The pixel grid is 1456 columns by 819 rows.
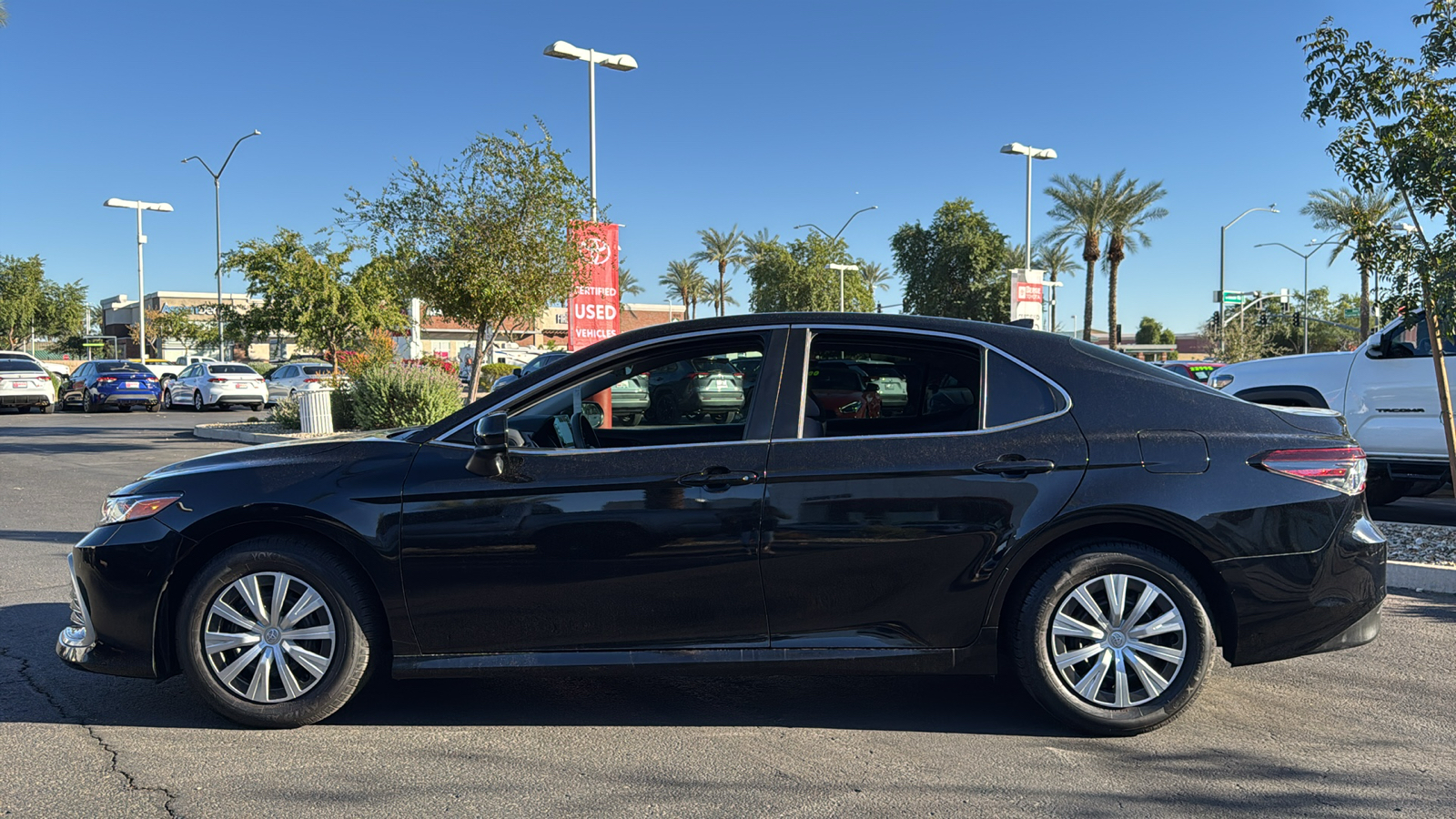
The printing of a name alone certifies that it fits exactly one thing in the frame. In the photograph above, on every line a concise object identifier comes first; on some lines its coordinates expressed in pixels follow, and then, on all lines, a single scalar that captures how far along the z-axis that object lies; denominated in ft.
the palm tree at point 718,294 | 207.06
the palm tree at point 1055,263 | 176.28
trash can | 64.59
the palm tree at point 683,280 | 221.25
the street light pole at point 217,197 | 122.72
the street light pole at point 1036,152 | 91.55
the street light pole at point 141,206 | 129.49
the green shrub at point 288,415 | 71.10
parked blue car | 103.04
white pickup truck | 29.43
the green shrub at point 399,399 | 63.21
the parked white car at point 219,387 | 102.47
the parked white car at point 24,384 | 99.19
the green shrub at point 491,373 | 140.18
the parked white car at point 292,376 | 105.29
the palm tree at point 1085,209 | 134.31
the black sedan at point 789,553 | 13.35
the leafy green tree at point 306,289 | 127.44
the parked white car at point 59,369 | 155.74
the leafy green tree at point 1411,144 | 24.59
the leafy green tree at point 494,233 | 56.59
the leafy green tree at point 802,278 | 181.78
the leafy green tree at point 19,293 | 180.14
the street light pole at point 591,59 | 56.49
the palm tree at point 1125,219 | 133.69
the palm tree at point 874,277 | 224.33
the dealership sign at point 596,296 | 53.98
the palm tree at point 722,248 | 199.31
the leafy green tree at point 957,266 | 163.63
